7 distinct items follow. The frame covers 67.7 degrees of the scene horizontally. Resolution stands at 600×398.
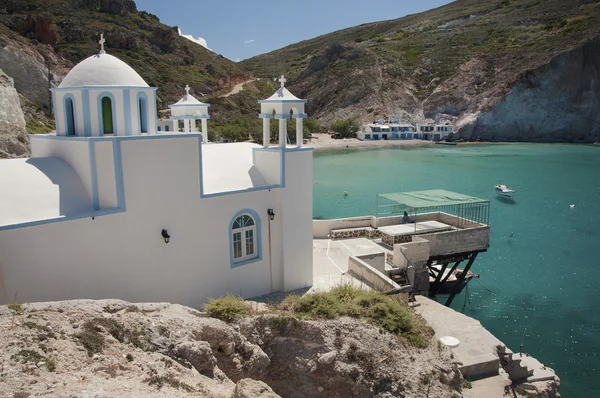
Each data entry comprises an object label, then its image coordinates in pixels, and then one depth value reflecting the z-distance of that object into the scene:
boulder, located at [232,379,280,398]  6.01
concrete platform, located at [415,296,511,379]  10.37
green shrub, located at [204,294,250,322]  8.31
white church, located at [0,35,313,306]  9.75
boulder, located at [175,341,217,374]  6.95
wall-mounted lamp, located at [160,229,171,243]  11.36
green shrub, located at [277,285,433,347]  8.92
